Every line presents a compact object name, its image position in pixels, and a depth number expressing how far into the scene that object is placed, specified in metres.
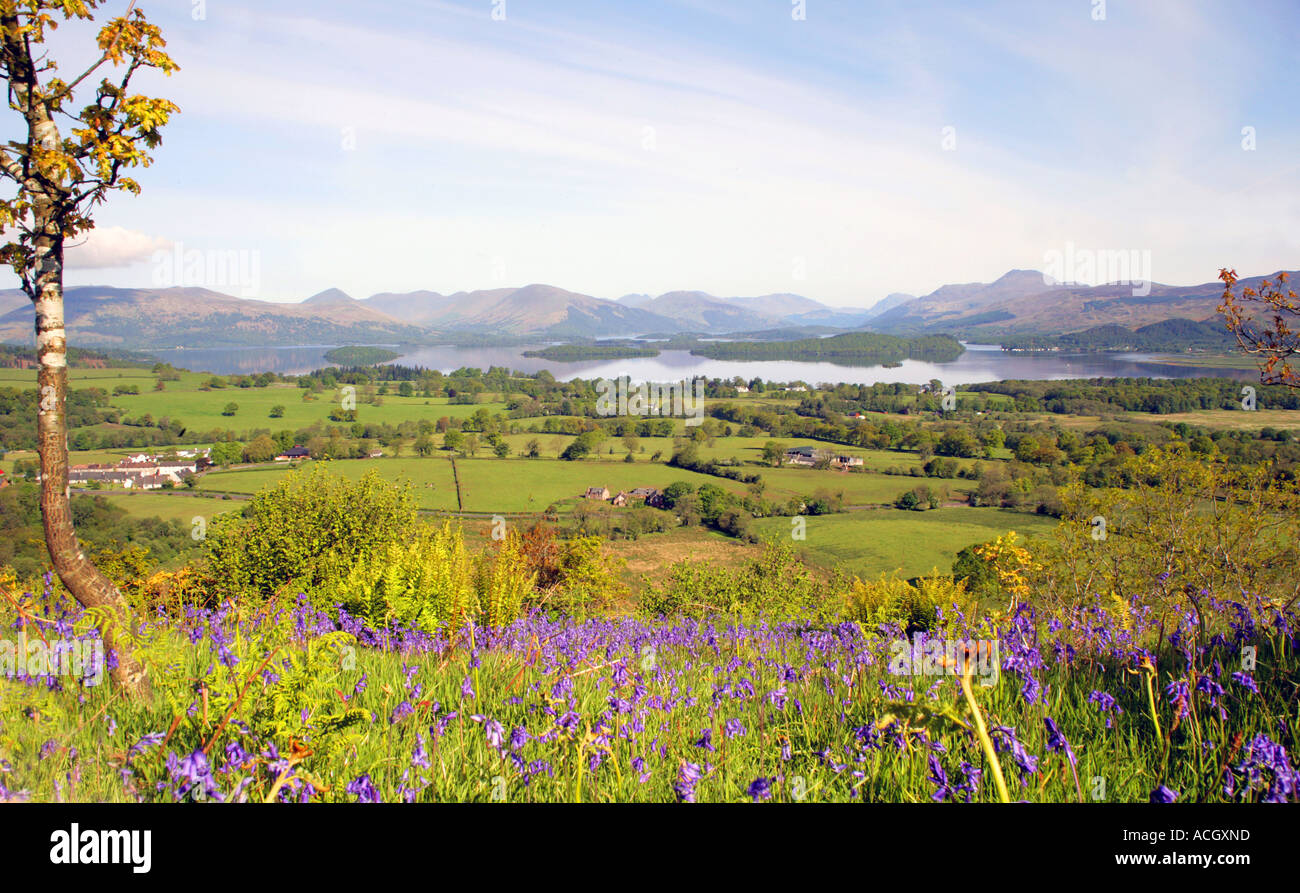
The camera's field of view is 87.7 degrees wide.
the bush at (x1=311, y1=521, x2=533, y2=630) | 5.66
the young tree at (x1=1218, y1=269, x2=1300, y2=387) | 4.47
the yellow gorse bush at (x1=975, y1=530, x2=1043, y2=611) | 8.75
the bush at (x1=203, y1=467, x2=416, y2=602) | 13.94
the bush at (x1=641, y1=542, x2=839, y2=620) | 22.35
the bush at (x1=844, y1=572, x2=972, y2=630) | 15.02
